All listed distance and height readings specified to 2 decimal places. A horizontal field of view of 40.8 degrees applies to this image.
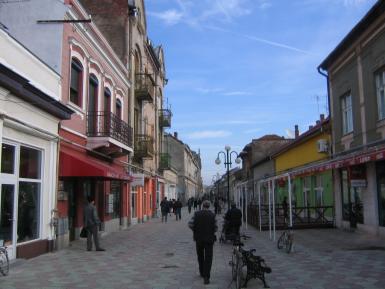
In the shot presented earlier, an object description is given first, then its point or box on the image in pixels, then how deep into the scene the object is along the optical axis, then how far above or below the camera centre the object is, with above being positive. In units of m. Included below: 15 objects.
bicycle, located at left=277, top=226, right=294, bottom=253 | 14.98 -1.14
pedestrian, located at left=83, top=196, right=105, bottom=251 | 15.94 -0.56
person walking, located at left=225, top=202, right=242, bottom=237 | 17.83 -0.58
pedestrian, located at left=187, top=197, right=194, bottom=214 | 53.09 -0.14
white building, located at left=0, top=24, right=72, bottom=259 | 12.21 +1.54
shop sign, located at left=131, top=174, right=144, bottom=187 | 26.92 +1.26
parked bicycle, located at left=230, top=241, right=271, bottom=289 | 9.63 -1.22
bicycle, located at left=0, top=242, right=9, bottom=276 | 10.47 -1.15
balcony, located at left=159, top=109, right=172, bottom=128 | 42.75 +7.21
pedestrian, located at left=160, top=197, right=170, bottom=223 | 33.03 -0.26
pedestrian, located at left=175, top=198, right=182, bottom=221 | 36.56 -0.37
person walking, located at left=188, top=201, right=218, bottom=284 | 10.41 -0.63
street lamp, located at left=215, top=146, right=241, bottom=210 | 35.38 +3.05
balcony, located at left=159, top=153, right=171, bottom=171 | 42.59 +3.53
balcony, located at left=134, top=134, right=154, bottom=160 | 29.91 +3.33
